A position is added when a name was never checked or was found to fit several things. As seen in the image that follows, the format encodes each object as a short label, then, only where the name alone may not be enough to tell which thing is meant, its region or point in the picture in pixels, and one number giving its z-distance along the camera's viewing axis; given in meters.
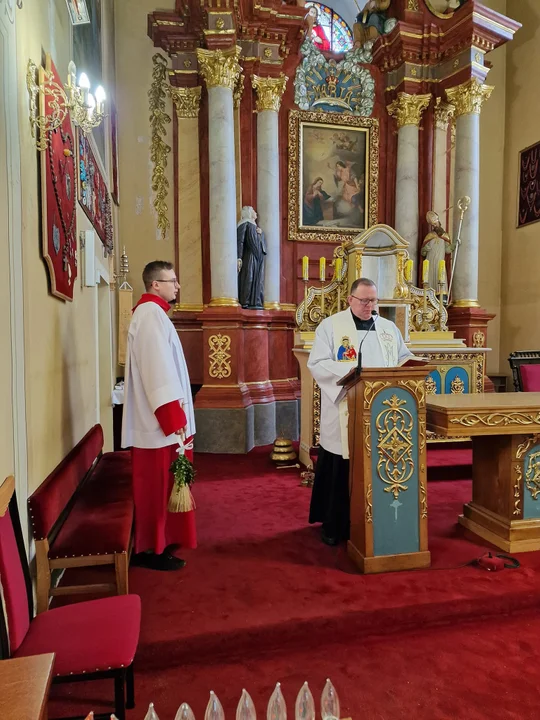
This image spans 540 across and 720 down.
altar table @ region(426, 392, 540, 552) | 3.16
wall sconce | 2.61
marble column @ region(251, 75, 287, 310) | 7.67
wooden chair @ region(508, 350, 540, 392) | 5.64
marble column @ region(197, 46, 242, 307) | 7.00
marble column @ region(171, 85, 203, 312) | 7.80
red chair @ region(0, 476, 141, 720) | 1.71
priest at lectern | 3.49
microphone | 3.69
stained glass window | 9.11
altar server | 2.93
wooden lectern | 2.95
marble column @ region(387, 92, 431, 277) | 8.36
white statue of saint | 8.13
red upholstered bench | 2.40
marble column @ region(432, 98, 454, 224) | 8.68
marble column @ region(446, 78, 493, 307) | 8.05
